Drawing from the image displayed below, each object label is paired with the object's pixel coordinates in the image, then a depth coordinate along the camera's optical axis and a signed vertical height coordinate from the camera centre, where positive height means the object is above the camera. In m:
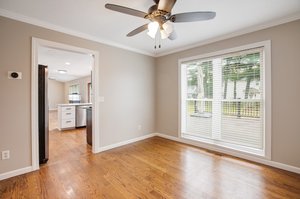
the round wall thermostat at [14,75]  2.22 +0.37
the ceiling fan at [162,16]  1.61 +0.97
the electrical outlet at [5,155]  2.18 -0.81
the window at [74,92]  8.45 +0.48
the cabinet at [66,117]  5.22 -0.62
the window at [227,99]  2.78 +0.01
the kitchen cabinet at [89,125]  3.61 -0.63
